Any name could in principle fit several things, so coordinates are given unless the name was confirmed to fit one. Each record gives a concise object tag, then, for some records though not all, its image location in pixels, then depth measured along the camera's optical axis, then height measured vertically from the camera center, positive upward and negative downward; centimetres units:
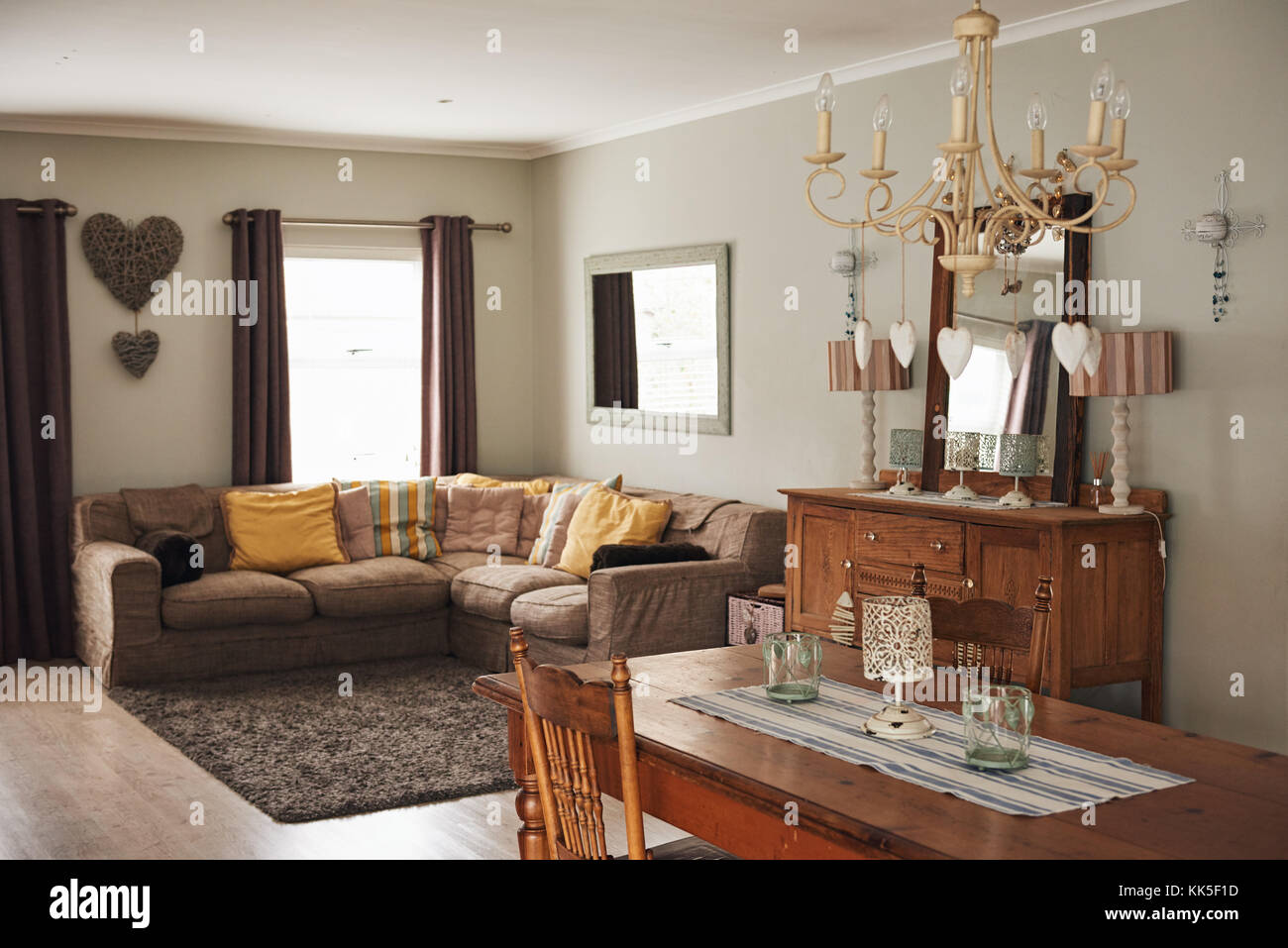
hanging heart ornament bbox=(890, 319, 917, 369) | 333 +18
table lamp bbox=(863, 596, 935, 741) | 229 -42
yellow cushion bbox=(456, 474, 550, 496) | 711 -39
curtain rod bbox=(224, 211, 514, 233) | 687 +109
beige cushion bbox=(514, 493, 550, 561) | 689 -58
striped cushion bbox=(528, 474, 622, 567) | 650 -53
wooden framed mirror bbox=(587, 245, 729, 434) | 628 +41
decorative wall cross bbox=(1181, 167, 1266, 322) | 397 +54
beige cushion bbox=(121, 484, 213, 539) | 639 -47
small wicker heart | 667 +36
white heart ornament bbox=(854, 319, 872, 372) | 416 +22
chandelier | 219 +47
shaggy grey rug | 434 -125
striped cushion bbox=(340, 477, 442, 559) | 681 -55
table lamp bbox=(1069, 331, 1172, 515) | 403 +13
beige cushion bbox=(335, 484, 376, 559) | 672 -56
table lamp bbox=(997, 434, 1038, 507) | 445 -17
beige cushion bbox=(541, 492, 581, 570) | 643 -58
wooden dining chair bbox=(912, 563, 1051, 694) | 283 -50
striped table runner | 201 -60
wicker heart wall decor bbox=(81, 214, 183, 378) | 658 +82
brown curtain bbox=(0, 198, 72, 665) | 631 -9
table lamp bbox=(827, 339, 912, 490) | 506 +13
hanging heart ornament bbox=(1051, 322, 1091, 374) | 391 +20
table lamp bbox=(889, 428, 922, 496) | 501 -15
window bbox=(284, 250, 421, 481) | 728 +29
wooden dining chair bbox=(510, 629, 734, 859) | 205 -56
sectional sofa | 542 -86
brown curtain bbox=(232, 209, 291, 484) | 688 +28
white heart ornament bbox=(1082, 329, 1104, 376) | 404 +17
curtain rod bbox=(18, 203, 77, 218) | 638 +105
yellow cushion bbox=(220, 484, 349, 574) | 642 -58
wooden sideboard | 395 -52
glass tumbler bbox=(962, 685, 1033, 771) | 211 -52
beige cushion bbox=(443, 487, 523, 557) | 693 -57
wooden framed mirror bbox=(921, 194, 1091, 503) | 440 +10
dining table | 181 -61
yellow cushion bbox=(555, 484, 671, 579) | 605 -53
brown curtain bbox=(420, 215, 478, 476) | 743 +38
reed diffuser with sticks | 428 -20
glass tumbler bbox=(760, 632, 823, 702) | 259 -52
